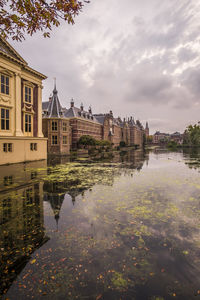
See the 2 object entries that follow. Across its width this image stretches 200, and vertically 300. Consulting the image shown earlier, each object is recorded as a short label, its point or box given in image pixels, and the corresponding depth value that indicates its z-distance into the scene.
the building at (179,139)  194.30
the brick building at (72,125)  32.75
